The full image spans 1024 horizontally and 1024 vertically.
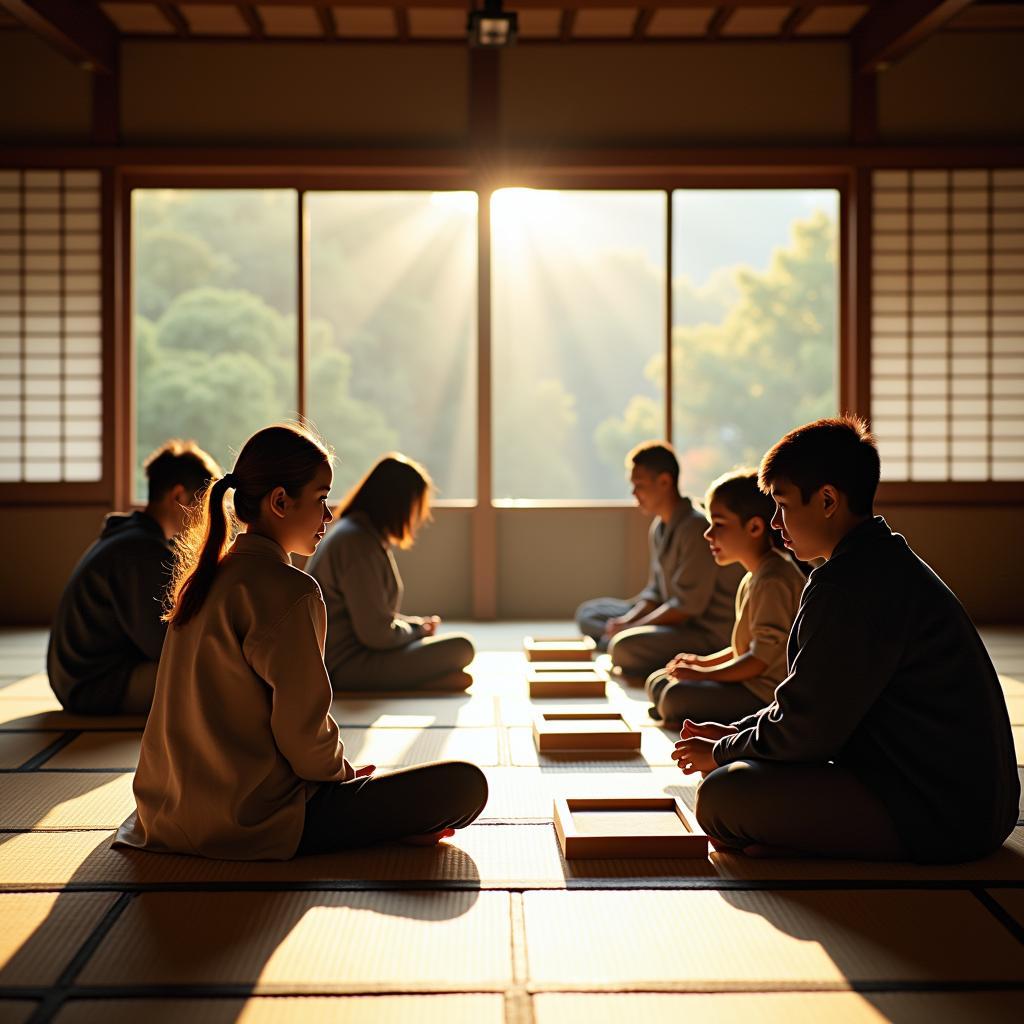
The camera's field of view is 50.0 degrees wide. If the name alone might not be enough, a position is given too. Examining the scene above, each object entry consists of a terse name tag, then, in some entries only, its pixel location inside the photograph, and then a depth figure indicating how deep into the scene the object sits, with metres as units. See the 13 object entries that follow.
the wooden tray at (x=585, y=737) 2.90
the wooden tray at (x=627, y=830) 2.09
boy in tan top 2.92
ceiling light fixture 4.62
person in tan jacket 1.97
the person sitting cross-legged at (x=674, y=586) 4.01
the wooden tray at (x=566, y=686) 3.66
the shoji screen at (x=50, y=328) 5.80
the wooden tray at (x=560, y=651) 4.25
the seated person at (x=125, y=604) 3.21
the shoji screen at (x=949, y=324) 5.86
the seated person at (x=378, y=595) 3.73
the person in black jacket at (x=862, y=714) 1.97
